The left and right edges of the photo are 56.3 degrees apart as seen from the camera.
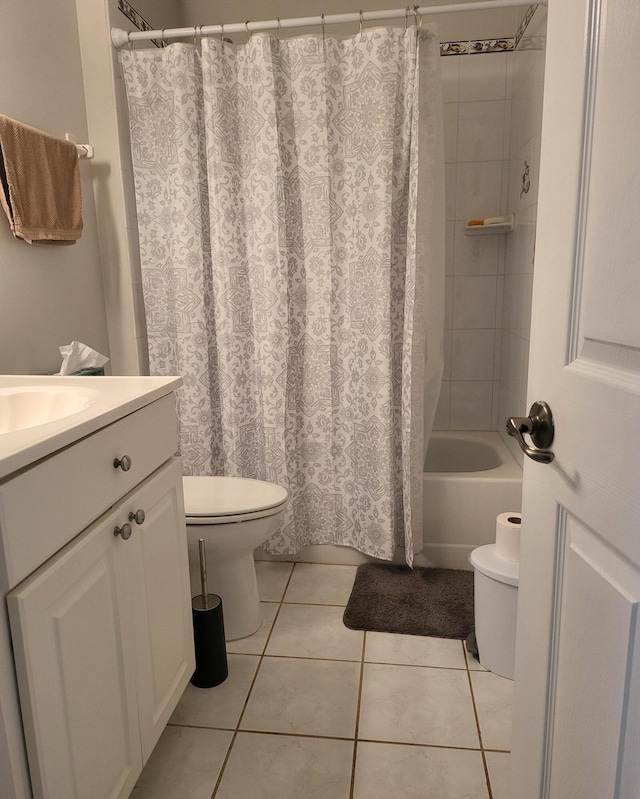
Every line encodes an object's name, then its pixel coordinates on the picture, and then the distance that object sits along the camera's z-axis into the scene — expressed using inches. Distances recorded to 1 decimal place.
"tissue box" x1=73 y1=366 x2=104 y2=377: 71.0
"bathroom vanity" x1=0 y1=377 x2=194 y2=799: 33.0
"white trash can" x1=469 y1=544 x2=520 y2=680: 64.3
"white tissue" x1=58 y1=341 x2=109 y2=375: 70.0
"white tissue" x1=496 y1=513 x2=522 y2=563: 65.6
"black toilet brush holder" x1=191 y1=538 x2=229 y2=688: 63.8
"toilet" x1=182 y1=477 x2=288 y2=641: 67.4
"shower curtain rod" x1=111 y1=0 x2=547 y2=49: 73.7
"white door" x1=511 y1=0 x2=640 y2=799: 25.1
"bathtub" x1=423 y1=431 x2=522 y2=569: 86.5
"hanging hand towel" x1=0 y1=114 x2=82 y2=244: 61.9
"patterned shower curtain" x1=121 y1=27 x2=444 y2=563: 79.0
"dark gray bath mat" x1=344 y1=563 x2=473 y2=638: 76.1
